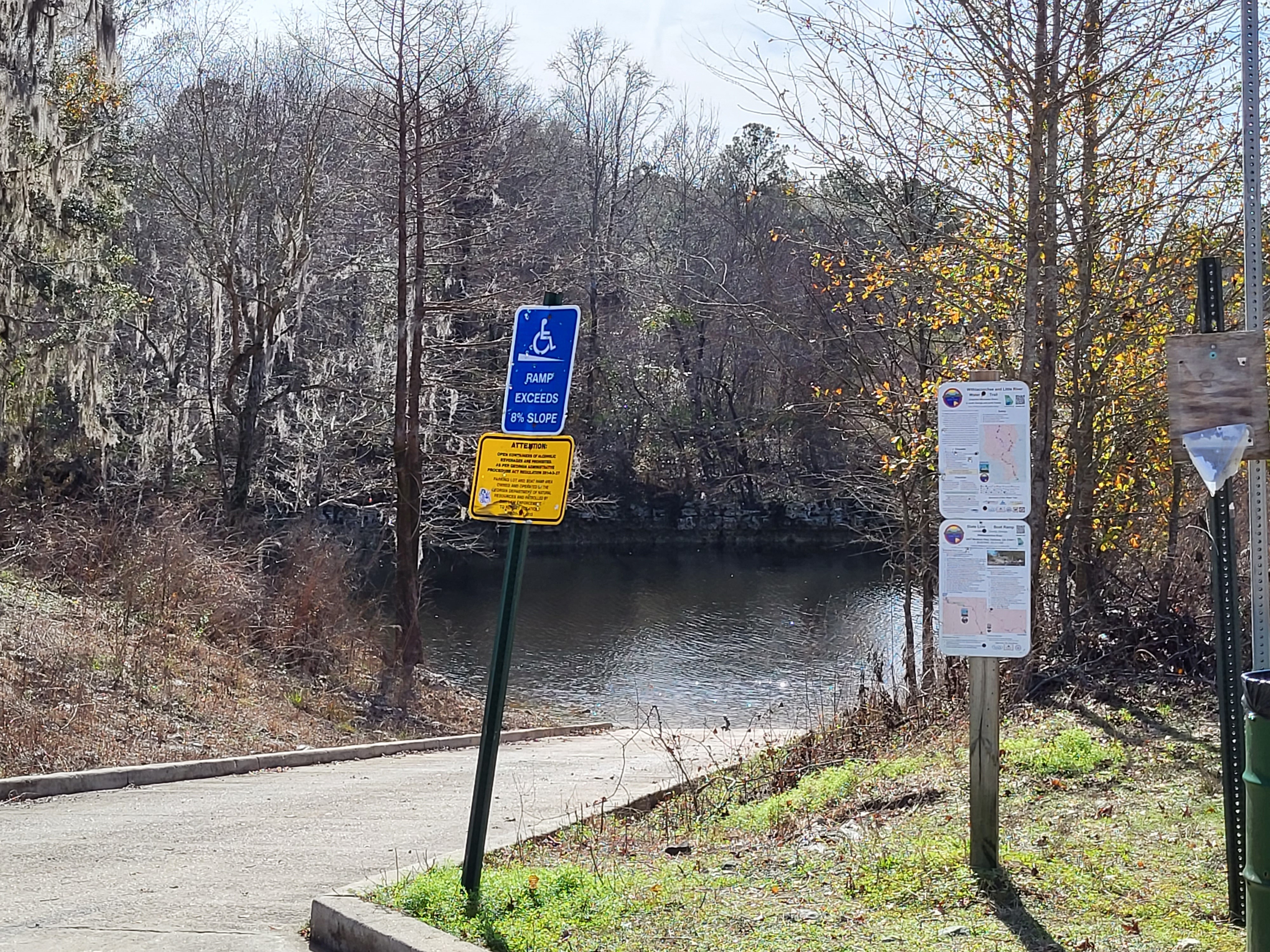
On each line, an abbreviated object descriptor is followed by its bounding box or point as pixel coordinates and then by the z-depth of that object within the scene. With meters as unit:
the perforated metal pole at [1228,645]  4.52
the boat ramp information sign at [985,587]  5.15
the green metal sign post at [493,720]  5.19
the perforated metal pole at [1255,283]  4.45
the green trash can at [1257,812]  3.52
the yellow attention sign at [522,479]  5.31
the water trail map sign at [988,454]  5.20
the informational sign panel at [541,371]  5.35
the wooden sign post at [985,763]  5.24
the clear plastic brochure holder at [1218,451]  4.45
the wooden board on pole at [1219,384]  4.48
